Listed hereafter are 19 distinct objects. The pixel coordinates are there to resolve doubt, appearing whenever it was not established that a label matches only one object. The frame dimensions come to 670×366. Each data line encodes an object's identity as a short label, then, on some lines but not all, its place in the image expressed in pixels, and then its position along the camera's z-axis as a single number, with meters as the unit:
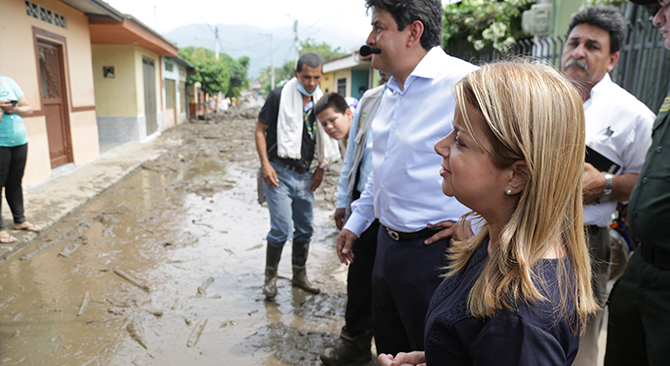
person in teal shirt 4.39
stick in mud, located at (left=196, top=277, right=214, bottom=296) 3.80
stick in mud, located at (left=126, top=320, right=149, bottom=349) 2.99
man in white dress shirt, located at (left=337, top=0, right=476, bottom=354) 1.93
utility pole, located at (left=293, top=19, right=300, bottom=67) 46.80
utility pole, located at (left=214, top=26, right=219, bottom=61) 50.52
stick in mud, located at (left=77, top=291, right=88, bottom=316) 3.35
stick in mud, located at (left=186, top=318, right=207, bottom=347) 3.03
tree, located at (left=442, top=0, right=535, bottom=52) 8.05
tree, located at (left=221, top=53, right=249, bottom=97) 49.16
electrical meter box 7.10
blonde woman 0.92
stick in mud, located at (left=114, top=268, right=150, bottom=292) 3.84
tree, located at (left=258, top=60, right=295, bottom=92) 74.03
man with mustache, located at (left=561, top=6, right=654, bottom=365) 2.18
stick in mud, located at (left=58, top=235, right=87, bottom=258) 4.49
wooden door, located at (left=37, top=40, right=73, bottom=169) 8.14
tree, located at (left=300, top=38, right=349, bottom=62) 74.94
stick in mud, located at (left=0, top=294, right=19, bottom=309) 3.37
